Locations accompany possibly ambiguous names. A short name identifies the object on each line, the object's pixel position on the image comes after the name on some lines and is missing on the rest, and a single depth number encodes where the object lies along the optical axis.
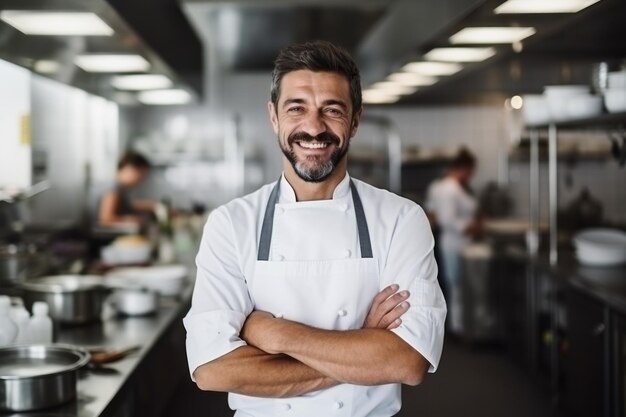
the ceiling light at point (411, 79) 4.96
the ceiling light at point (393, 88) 5.72
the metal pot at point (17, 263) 3.36
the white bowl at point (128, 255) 4.34
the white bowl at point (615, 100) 3.56
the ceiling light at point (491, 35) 3.07
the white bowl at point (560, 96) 4.17
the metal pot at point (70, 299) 2.92
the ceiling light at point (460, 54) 3.64
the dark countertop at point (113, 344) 2.02
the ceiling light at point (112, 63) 3.36
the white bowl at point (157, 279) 3.54
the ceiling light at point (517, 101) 4.97
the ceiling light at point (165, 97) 4.64
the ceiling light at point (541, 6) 2.58
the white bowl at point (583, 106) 3.96
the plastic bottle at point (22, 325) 2.37
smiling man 1.78
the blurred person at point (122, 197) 6.37
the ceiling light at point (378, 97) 6.54
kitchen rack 3.73
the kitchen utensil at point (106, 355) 2.45
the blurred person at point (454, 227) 6.61
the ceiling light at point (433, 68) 4.27
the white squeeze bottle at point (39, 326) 2.41
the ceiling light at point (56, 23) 2.48
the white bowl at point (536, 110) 4.60
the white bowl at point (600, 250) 4.46
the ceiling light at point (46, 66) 3.28
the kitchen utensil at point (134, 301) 3.25
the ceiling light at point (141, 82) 3.99
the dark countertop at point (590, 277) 3.48
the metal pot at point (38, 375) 1.95
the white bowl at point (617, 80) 3.61
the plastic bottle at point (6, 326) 2.22
